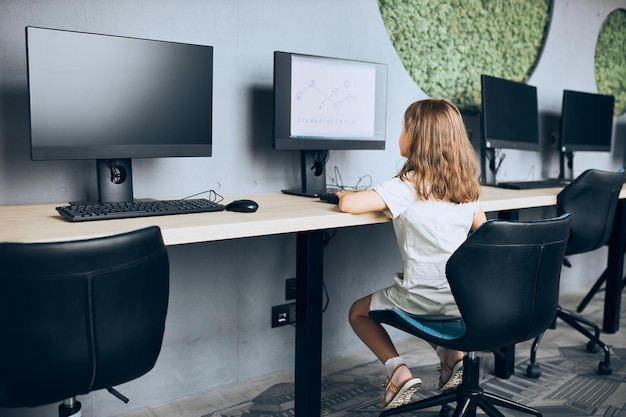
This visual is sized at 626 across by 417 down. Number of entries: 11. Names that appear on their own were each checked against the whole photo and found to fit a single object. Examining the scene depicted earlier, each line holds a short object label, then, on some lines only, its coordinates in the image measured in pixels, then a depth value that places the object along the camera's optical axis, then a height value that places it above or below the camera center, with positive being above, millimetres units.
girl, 1795 -203
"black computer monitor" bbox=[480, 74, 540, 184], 2928 +122
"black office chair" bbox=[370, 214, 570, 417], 1554 -391
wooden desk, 1434 -242
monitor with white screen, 2158 +122
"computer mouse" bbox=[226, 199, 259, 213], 1732 -209
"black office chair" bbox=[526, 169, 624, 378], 2545 -304
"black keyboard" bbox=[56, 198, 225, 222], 1533 -207
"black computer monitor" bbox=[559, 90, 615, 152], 3506 +134
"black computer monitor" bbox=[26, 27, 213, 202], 1602 +106
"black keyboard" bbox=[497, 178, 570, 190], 2820 -217
